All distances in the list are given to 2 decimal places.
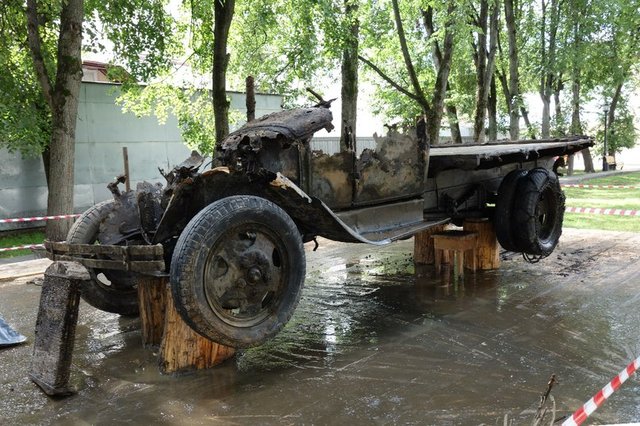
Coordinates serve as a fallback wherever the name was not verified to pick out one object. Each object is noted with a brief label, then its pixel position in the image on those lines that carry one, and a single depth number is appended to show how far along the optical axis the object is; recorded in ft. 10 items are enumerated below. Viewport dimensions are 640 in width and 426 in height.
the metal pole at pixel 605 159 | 99.25
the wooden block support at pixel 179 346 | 14.92
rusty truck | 14.17
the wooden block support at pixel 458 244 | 24.52
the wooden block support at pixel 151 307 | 16.88
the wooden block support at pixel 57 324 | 13.71
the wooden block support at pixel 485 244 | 25.71
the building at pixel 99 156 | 42.86
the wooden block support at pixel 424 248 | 27.68
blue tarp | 17.67
